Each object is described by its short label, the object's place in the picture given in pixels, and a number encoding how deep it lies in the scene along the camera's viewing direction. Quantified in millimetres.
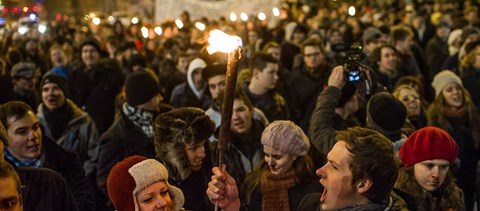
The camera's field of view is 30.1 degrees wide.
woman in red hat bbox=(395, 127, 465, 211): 5477
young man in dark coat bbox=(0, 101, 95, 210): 5992
